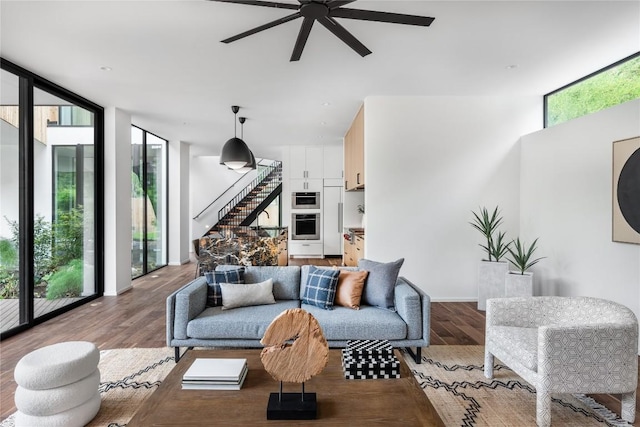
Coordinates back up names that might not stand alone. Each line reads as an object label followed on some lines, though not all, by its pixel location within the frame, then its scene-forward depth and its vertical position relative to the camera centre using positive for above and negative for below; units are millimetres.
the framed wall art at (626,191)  3104 +173
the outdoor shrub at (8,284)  3510 -754
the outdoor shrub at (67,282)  4273 -913
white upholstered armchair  2059 -874
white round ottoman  1972 -1012
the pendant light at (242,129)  5874 +1462
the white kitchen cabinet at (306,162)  8555 +1116
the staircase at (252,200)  10500 +268
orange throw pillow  3098 -691
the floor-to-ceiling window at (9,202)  3514 +61
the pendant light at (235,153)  5277 +815
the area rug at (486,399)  2160 -1250
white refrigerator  8570 -284
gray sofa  2795 -898
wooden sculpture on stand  1596 -638
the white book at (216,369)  1778 -823
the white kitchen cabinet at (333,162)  8570 +1116
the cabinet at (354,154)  5262 +928
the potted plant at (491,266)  4383 -693
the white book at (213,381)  1770 -847
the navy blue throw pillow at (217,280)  3184 -642
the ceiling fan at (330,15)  2035 +1137
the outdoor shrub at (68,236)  4352 -354
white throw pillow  3080 -742
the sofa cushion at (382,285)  3102 -661
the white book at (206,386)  1763 -867
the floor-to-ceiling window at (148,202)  6562 +134
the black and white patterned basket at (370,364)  1881 -813
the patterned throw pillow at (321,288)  3109 -693
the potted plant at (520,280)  4051 -799
